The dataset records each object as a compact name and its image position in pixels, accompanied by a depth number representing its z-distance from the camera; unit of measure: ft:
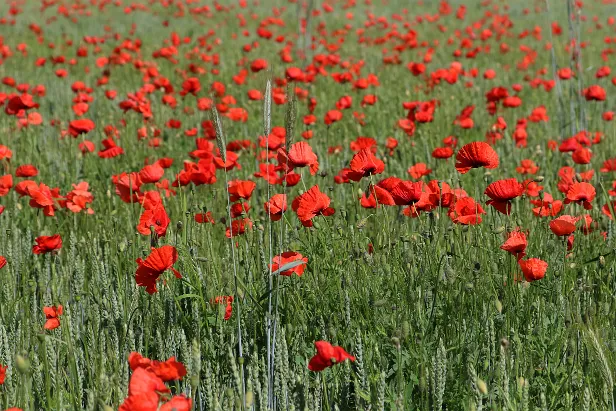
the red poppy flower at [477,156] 15.49
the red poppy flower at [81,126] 24.91
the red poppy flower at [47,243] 15.96
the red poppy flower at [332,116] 27.37
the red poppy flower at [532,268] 12.73
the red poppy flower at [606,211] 17.66
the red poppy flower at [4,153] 23.26
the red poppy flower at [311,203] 14.71
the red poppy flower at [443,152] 21.77
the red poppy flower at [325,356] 9.87
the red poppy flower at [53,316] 13.01
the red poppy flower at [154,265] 12.34
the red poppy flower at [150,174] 18.90
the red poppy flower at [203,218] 16.37
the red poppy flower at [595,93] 27.99
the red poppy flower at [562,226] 13.78
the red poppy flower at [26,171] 21.79
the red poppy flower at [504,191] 14.19
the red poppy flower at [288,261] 13.23
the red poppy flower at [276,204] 15.66
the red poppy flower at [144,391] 8.23
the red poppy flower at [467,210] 14.65
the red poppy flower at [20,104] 26.78
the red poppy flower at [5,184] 21.47
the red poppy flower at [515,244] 12.92
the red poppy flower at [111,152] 23.29
